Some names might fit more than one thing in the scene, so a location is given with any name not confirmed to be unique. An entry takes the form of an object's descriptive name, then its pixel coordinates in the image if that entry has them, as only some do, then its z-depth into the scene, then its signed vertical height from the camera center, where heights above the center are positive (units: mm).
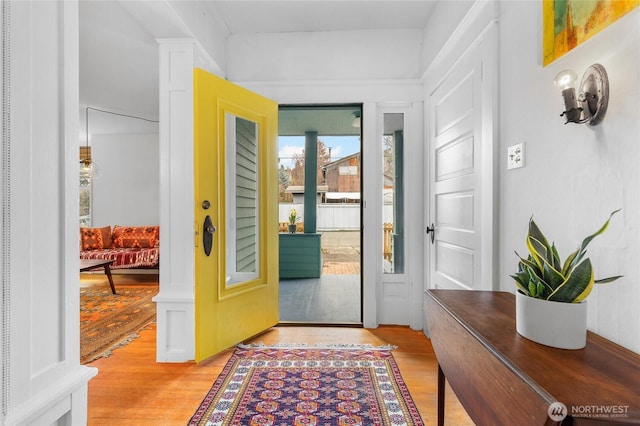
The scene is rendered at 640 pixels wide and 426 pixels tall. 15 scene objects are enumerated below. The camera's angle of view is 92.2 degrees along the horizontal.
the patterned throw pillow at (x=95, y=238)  4934 -403
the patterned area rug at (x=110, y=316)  2504 -1062
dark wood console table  609 -379
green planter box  4785 -671
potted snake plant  817 -242
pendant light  4512 +680
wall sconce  984 +390
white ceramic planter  818 -302
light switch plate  1425 +269
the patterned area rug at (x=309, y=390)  1582 -1044
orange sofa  4664 -519
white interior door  1699 +237
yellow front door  2074 -5
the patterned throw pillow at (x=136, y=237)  5082 -389
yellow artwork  974 +673
